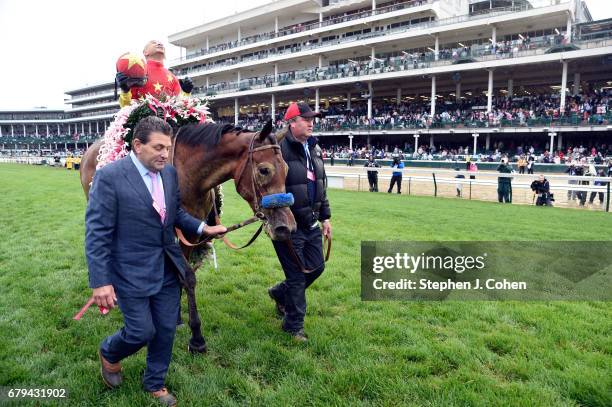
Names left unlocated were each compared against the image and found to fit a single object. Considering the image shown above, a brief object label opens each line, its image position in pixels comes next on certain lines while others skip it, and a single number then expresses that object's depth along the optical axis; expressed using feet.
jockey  13.89
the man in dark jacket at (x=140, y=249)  8.27
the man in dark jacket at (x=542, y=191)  45.06
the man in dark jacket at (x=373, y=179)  57.57
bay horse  10.42
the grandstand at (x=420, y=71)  98.27
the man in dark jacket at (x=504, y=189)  46.88
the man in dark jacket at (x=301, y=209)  12.16
